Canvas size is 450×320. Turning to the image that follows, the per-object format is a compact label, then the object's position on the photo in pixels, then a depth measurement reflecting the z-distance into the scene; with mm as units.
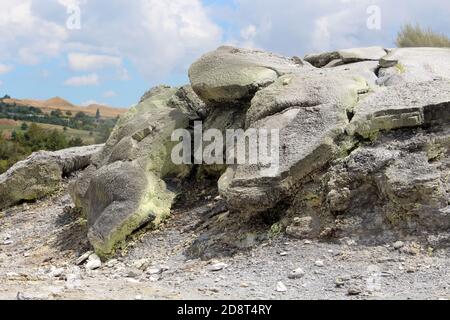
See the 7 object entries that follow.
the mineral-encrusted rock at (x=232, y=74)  8281
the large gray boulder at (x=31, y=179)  11164
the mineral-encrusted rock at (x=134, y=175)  7652
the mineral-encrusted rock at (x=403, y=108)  6605
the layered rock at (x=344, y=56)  9482
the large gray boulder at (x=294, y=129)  6742
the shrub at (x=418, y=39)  11891
